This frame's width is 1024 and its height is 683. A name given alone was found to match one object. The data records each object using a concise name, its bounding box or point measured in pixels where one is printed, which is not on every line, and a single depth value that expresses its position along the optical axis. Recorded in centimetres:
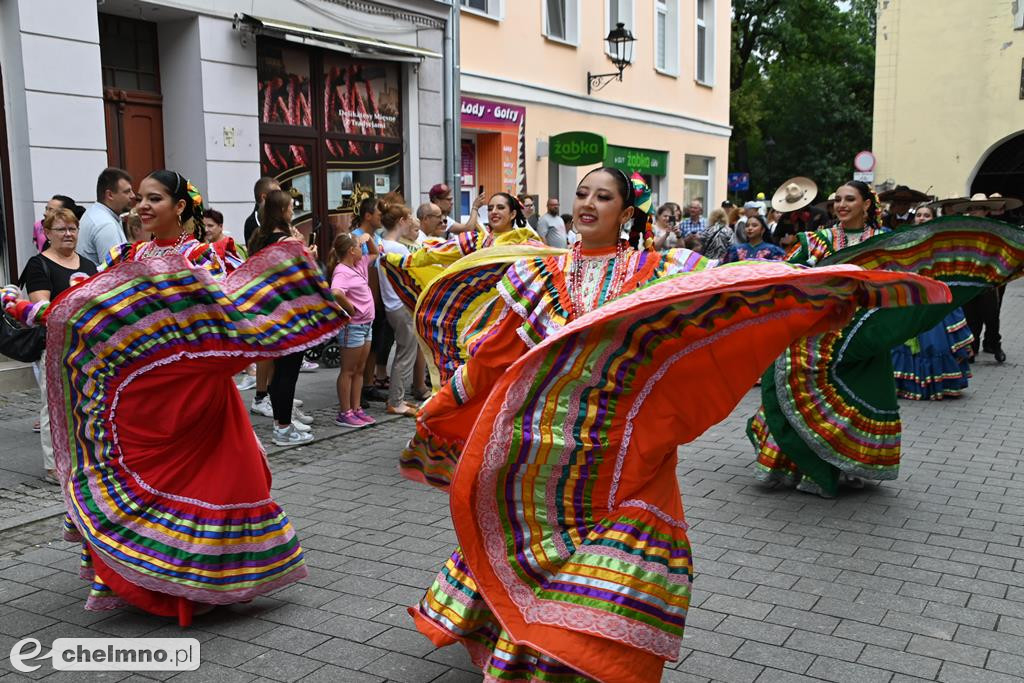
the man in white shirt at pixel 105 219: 703
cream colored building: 2556
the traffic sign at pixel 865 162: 2122
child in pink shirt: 739
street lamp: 1694
